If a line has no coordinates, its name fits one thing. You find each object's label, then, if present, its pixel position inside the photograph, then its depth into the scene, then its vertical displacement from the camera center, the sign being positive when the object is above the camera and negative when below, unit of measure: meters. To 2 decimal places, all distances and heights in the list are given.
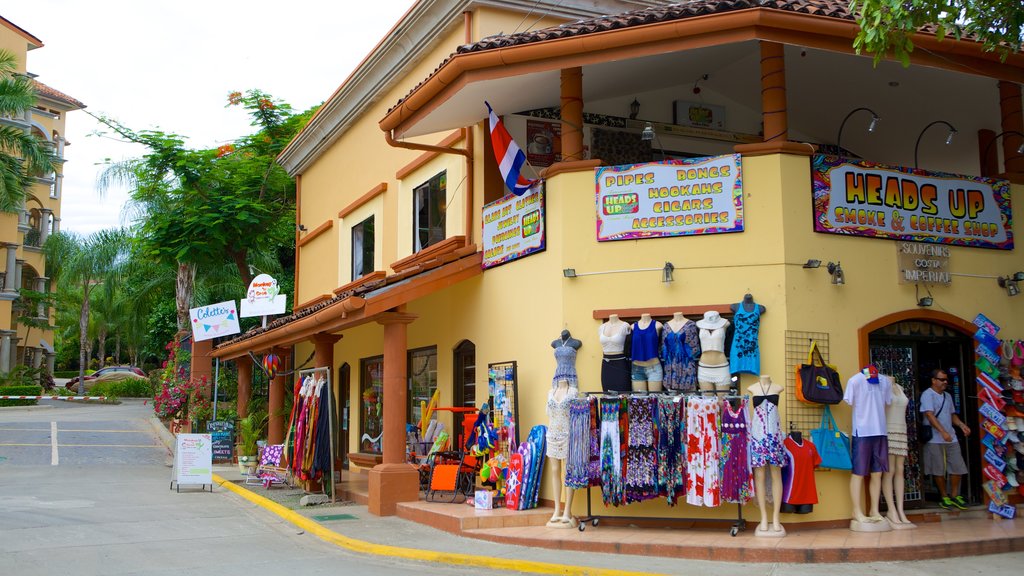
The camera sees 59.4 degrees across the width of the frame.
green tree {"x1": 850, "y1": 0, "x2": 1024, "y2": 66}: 8.60 +3.67
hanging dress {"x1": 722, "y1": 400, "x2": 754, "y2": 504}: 9.53 -0.79
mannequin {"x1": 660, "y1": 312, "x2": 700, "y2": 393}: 10.29 +0.37
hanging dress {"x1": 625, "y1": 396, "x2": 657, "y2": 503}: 9.98 -0.74
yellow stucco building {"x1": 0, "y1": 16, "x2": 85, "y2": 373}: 46.53 +8.93
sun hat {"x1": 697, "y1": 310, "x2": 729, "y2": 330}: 10.17 +0.74
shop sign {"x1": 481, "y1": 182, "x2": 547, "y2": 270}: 11.76 +2.20
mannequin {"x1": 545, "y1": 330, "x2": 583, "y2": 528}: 10.41 -0.40
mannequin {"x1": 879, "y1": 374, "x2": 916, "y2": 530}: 9.97 -0.81
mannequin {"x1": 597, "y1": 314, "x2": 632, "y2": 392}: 10.58 +0.35
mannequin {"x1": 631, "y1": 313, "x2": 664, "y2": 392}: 10.42 +0.37
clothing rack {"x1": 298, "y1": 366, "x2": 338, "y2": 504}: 13.51 -0.17
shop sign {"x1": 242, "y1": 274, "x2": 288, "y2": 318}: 19.28 +1.99
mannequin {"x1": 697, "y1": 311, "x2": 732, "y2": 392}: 10.11 +0.31
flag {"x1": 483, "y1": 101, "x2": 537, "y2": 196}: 11.93 +3.04
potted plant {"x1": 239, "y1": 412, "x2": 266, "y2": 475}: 18.27 -1.15
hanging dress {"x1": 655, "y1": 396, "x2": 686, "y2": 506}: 9.91 -0.72
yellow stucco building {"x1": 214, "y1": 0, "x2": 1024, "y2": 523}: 10.34 +2.31
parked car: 48.50 +0.99
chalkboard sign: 20.02 -1.06
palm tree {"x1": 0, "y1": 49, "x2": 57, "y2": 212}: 30.27 +8.54
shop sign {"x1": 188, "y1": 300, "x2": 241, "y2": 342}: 20.44 +1.61
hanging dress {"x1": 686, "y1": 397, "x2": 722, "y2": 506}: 9.61 -0.71
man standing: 10.77 -0.67
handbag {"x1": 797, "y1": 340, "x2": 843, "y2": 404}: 9.86 +0.04
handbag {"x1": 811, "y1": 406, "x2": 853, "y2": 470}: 9.92 -0.66
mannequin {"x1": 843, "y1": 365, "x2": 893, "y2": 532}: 9.84 -0.59
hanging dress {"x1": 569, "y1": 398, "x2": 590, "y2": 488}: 10.16 -0.66
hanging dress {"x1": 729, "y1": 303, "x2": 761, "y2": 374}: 10.03 +0.48
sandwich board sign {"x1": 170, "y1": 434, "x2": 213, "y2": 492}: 15.63 -1.20
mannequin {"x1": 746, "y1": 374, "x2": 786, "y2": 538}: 9.48 -0.71
